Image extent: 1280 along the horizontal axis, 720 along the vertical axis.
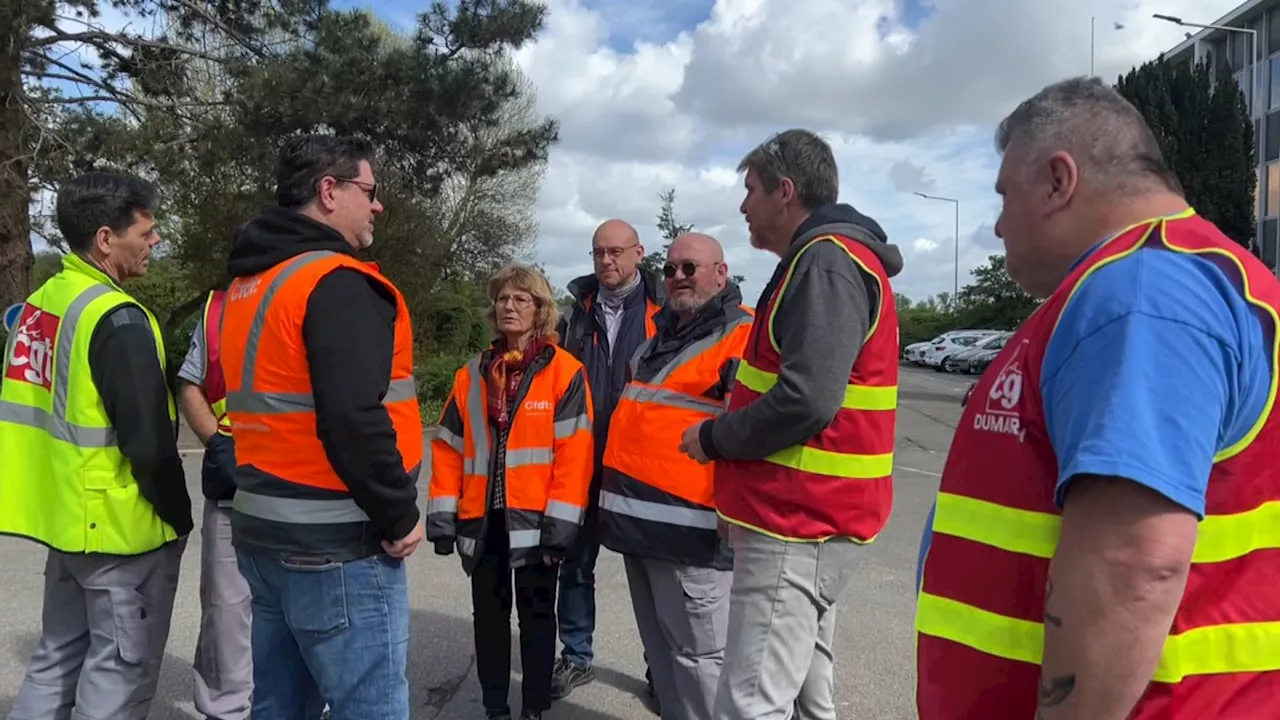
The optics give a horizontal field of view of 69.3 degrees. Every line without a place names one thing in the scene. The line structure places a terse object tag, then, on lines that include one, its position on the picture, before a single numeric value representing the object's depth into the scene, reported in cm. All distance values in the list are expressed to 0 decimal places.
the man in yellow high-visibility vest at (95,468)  278
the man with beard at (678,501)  324
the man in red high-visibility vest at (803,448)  243
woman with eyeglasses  359
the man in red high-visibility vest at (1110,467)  114
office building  2798
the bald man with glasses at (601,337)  428
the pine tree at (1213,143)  2612
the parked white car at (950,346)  3844
